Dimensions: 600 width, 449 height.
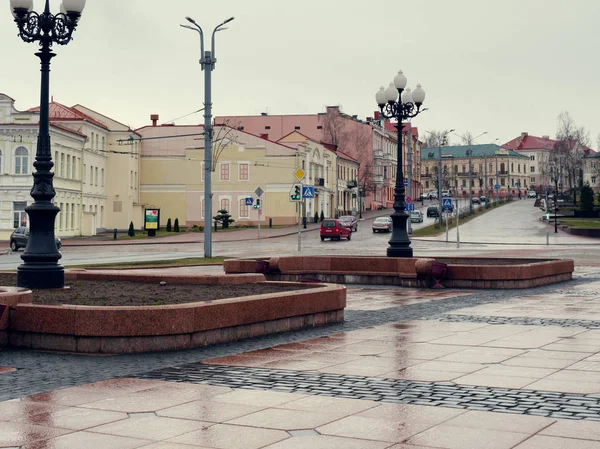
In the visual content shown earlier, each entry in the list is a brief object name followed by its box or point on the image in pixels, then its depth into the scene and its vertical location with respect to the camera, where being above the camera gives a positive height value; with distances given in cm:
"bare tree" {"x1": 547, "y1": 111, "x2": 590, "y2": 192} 15304 +1203
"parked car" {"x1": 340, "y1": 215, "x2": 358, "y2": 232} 7285 -6
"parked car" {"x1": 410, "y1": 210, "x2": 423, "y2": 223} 9006 +30
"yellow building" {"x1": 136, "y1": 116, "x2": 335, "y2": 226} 8831 +456
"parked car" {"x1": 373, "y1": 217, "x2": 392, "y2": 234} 7419 -40
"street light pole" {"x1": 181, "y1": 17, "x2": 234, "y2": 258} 3627 +422
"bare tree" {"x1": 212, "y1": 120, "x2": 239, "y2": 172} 8718 +765
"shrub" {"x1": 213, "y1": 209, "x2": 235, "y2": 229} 8144 +18
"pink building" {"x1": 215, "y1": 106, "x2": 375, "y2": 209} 12156 +1265
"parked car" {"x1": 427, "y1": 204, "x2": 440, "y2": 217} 10106 +99
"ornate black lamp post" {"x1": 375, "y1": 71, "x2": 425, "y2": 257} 2602 +326
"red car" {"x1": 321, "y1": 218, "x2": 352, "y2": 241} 6353 -67
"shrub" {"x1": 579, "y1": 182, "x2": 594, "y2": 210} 9378 +200
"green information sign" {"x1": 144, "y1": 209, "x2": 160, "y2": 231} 7075 +10
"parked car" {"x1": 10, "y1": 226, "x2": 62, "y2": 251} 5234 -98
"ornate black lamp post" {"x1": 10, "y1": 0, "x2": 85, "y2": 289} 1533 +82
